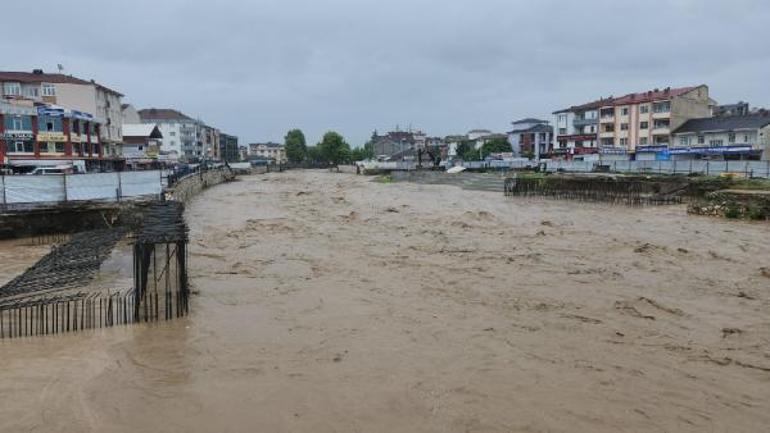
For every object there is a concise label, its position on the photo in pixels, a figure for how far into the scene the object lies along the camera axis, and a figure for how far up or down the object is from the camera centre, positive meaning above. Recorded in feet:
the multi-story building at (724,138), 204.54 +9.92
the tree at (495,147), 368.07 +11.30
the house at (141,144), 245.65 +10.24
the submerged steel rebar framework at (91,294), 39.70 -10.12
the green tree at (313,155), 546.88 +10.01
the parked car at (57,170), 130.26 -0.90
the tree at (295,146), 532.32 +18.04
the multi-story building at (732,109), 283.18 +27.52
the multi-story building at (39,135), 165.86 +9.58
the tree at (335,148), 474.90 +14.16
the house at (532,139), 358.84 +16.44
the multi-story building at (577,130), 285.84 +17.66
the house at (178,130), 451.12 +27.69
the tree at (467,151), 390.71 +10.23
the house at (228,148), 570.05 +18.48
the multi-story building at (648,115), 246.68 +21.86
